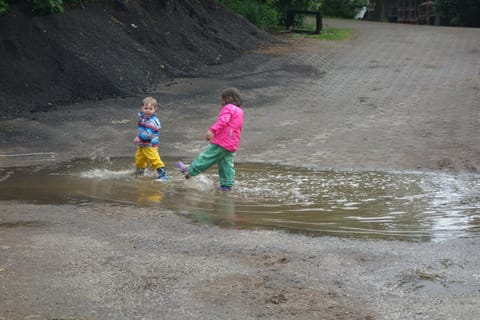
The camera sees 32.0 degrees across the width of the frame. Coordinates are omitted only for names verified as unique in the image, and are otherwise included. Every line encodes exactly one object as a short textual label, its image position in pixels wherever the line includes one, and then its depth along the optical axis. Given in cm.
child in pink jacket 1043
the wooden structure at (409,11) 3919
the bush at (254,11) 2520
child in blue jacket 1083
